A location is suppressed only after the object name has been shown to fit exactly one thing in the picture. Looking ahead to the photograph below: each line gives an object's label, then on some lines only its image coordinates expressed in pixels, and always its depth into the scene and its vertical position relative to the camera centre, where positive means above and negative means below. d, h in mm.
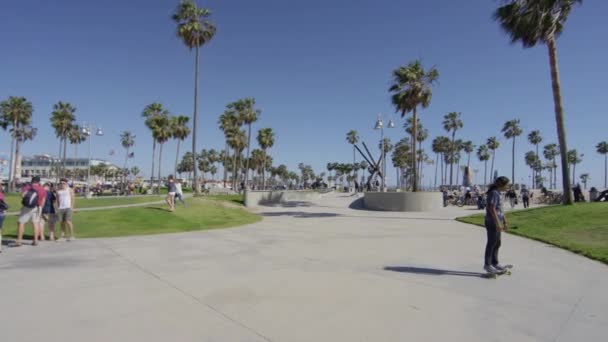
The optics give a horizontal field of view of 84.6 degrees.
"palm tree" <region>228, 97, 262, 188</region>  44750 +9282
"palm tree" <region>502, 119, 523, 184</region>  73438 +12877
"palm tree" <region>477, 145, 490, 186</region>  97000 +9873
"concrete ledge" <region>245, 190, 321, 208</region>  28738 -1513
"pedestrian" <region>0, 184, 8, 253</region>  7836 -809
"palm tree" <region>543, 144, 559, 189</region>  100250 +11267
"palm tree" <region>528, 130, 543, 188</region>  88750 +13632
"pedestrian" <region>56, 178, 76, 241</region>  9258 -786
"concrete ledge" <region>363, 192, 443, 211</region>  23016 -1123
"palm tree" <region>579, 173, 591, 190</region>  127812 +4814
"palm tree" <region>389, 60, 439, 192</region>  25000 +7343
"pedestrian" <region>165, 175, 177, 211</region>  14867 -677
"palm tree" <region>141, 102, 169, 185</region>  48891 +9650
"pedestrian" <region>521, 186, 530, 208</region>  23966 -661
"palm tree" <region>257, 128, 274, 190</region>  56625 +7413
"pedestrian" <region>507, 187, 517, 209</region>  22430 -590
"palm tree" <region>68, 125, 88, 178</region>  59169 +7232
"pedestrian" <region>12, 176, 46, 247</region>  8289 -751
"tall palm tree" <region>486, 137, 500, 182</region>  82188 +10880
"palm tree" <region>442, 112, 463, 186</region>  70125 +13391
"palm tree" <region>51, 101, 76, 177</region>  50000 +8490
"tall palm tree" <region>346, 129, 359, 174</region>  84312 +11813
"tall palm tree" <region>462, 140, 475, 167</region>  96812 +11631
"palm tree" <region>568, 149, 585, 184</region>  97062 +9565
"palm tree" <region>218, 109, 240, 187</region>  53806 +8491
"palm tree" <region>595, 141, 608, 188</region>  91088 +11853
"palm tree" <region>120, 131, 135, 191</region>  86244 +9243
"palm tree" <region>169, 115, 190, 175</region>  54197 +8249
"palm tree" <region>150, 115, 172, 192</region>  48656 +7270
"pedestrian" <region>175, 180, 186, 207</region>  15353 -590
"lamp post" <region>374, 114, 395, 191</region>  28355 +5129
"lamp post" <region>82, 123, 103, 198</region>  33844 +4656
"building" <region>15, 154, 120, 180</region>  133000 +3391
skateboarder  6121 -647
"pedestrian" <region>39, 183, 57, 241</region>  9398 -1084
